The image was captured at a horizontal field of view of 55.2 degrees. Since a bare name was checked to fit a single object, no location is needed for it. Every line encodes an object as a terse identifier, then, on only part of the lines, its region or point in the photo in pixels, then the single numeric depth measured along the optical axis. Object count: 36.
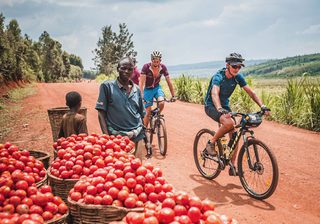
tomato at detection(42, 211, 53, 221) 2.80
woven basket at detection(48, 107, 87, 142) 6.35
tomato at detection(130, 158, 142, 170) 3.38
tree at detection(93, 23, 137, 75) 71.75
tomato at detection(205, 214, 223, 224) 2.31
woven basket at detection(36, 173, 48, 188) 3.57
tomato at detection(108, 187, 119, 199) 2.96
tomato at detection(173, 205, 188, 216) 2.50
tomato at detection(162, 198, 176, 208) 2.60
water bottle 5.84
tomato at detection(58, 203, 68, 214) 2.99
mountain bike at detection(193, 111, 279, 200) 5.07
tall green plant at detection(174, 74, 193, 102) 19.25
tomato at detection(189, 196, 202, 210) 2.54
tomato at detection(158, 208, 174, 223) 2.35
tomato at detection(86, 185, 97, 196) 3.00
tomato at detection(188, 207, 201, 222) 2.41
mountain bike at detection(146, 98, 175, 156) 7.93
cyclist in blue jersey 5.45
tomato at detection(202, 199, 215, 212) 2.57
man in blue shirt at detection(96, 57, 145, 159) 4.90
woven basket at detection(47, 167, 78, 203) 3.60
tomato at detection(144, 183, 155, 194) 3.14
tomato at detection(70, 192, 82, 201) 3.05
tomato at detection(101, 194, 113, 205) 2.87
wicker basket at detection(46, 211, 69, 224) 2.72
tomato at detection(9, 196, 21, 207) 2.92
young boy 5.12
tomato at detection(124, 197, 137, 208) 2.86
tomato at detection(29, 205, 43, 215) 2.81
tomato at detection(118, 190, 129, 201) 2.91
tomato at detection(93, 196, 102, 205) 2.88
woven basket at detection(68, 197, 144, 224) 2.79
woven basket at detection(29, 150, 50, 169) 4.99
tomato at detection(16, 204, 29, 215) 2.79
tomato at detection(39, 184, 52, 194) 3.23
